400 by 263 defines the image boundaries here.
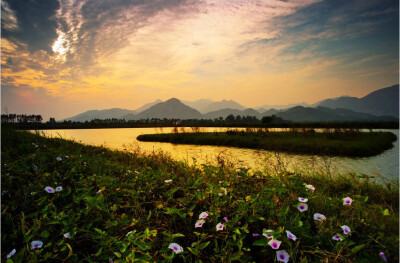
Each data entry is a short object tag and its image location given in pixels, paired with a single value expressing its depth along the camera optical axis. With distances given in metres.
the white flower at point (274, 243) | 1.38
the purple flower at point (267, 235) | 1.50
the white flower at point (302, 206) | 1.89
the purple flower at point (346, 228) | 1.65
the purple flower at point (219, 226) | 1.65
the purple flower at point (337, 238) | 1.62
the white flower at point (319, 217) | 1.77
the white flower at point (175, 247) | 1.42
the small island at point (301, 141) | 11.49
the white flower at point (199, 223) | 1.70
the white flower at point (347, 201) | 1.99
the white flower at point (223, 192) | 2.25
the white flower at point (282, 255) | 1.39
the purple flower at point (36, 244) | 1.68
